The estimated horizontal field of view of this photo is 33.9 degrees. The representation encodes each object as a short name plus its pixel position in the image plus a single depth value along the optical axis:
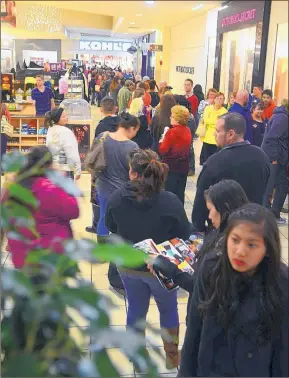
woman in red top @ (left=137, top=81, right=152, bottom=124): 6.82
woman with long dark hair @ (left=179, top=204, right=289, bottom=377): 1.54
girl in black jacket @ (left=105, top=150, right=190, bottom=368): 2.55
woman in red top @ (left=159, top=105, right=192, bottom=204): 4.60
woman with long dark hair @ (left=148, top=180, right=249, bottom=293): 2.03
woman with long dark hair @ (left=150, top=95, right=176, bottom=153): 5.49
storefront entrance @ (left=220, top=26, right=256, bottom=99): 7.02
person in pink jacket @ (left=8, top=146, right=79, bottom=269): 2.28
